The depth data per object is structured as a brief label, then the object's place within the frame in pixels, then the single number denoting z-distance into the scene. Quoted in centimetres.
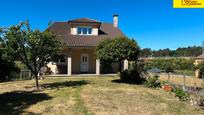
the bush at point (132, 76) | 1173
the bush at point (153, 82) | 1030
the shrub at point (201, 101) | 702
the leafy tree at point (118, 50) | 1089
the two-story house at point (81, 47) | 1534
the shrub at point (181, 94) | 776
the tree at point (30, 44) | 899
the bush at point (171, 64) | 2113
